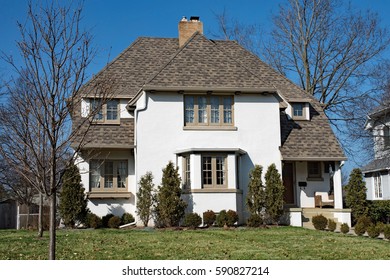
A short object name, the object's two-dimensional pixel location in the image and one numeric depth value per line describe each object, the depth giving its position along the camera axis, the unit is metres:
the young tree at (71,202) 20.69
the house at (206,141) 21.25
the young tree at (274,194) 20.95
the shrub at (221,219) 20.30
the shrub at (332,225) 19.41
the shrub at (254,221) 20.31
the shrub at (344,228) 18.48
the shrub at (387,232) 16.19
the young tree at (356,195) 22.42
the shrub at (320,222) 19.92
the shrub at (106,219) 21.66
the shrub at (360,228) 17.69
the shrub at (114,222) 21.05
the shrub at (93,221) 20.80
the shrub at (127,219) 21.83
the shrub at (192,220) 19.92
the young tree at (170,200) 20.11
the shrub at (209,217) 20.45
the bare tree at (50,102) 9.48
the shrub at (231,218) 20.31
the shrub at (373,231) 16.95
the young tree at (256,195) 21.02
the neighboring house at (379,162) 30.23
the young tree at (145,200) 20.95
